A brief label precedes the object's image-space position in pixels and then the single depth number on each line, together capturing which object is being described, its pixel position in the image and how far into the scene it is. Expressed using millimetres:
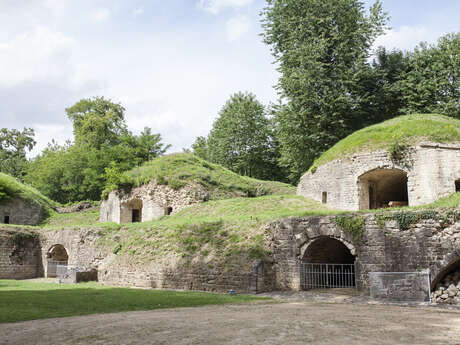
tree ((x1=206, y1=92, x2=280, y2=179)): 39312
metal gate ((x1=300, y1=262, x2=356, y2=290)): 14133
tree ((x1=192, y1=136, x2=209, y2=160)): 50531
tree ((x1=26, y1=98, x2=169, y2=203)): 36406
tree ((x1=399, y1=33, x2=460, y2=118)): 27219
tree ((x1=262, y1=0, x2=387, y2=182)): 27016
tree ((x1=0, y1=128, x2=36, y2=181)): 49062
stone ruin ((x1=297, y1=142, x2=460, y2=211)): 18328
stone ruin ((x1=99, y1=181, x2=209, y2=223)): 25594
